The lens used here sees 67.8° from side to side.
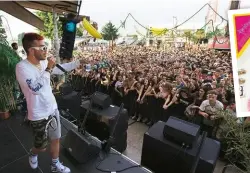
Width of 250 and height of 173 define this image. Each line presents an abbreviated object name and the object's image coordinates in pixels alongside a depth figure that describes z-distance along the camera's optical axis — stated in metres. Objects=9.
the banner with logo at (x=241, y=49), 0.90
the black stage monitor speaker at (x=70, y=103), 5.06
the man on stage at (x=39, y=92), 1.83
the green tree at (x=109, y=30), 32.84
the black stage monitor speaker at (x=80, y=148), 2.61
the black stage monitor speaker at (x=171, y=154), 2.29
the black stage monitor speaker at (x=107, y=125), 3.41
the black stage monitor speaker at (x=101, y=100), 3.62
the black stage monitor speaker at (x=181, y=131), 2.38
